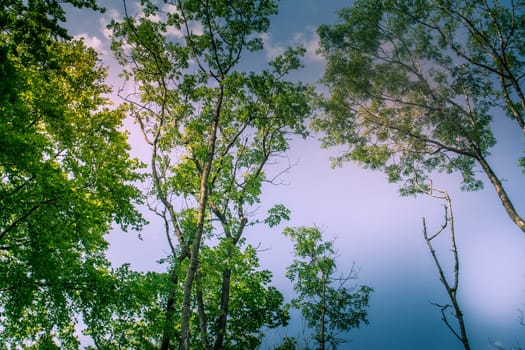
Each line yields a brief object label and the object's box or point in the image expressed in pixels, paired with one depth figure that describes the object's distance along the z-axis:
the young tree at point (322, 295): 15.10
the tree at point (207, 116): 9.67
